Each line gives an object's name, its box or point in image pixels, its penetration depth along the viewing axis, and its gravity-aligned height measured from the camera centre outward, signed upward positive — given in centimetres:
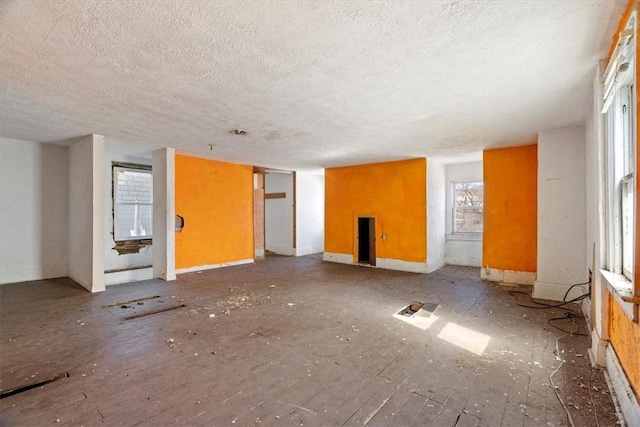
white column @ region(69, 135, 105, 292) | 472 +4
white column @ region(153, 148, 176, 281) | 569 +2
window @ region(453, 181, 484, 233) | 734 +16
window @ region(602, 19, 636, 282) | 206 +37
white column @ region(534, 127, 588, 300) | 428 +2
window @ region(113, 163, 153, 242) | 638 +25
